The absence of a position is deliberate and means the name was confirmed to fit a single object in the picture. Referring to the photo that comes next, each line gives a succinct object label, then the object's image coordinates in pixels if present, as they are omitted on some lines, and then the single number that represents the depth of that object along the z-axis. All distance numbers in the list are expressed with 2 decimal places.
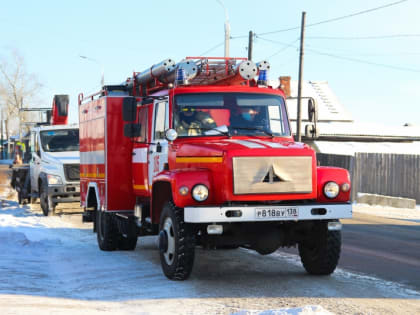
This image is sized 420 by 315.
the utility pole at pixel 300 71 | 31.22
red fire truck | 8.48
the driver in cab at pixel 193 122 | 9.62
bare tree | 86.81
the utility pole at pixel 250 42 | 36.05
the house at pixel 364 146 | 27.89
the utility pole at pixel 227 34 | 28.59
